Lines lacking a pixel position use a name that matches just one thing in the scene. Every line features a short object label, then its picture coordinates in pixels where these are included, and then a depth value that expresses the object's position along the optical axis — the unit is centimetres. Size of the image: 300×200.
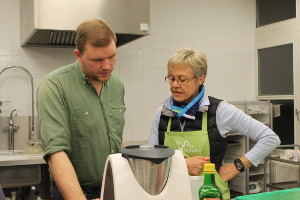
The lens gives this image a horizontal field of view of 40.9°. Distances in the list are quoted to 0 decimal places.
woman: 184
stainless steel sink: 294
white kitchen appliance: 111
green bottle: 131
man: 141
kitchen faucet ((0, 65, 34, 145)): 354
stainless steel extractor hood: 288
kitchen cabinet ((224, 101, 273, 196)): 405
